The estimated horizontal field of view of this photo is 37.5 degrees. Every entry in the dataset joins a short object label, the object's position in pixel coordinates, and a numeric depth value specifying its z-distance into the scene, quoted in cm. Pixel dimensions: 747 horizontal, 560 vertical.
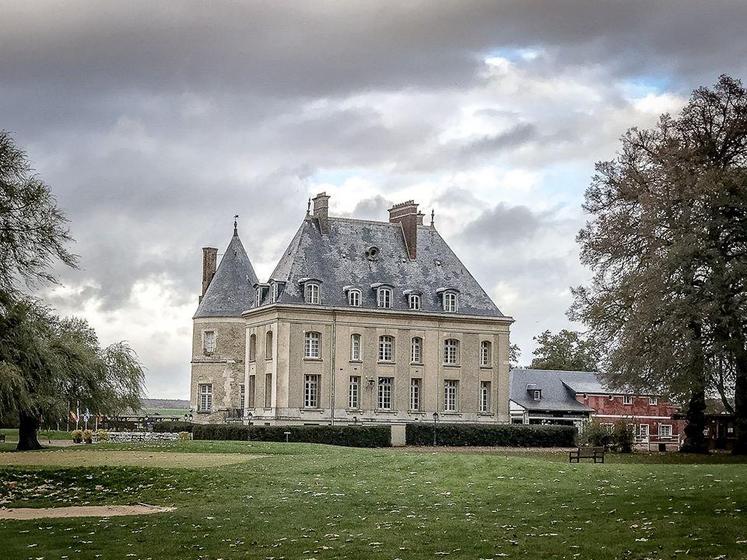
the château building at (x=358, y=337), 5491
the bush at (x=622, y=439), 4338
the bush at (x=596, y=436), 4384
